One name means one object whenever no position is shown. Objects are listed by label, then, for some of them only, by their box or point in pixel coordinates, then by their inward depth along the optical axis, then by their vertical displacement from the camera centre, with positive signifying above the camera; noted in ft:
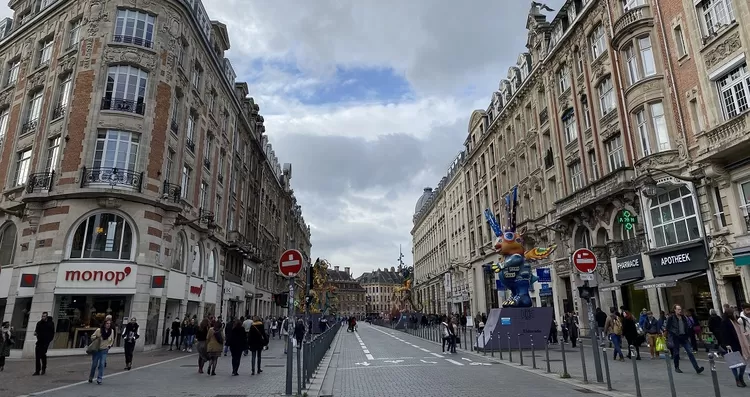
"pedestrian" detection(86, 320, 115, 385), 38.11 -2.46
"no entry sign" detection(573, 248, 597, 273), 37.60 +4.06
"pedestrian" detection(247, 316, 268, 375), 47.06 -2.43
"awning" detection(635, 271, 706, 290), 62.80 +4.11
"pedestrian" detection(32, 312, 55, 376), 42.73 -1.62
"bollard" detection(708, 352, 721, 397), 20.76 -2.92
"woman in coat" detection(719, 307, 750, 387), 32.40 -2.07
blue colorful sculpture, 71.82 +7.25
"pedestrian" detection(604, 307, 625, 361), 51.47 -2.14
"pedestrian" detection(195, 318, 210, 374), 46.60 -2.47
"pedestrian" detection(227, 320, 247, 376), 45.09 -2.48
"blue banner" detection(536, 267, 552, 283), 94.12 +7.83
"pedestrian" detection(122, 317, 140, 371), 48.01 -2.77
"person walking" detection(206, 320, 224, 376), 45.27 -2.74
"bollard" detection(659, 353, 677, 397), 24.65 -3.75
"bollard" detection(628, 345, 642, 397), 28.78 -4.65
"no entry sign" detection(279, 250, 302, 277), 33.58 +3.86
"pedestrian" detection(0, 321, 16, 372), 45.09 -2.33
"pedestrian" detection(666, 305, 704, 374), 40.60 -2.01
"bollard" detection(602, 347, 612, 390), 32.73 -4.98
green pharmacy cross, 72.95 +14.31
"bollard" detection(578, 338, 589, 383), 36.06 -4.87
